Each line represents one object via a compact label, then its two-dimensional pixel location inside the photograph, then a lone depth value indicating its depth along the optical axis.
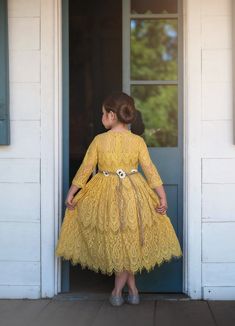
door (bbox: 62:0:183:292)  4.28
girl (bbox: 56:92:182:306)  3.75
